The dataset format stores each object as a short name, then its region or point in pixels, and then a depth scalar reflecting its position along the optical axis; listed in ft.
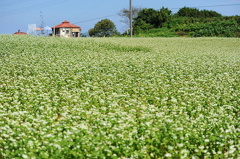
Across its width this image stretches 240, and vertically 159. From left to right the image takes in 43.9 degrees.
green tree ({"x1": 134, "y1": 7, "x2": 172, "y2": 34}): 258.37
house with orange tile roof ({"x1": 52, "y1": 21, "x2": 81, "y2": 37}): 398.62
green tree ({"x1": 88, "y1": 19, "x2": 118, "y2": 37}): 385.70
